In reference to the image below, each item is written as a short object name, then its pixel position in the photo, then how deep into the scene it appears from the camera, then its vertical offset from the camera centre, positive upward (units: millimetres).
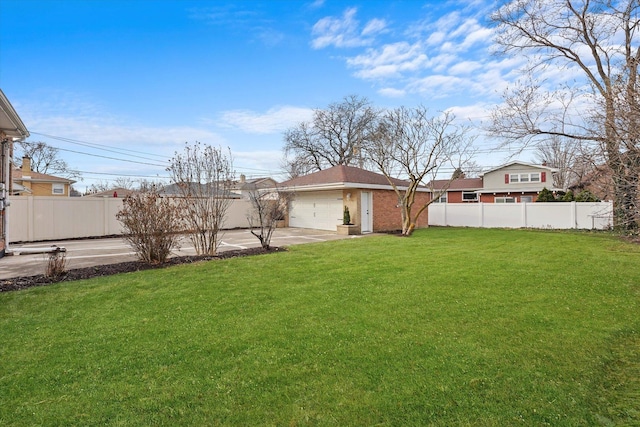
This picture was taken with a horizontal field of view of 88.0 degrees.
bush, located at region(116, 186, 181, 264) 7609 -194
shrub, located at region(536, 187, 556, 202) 20891 +1019
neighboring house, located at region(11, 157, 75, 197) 25922 +3228
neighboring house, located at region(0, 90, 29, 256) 8805 +1814
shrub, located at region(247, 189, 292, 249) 10461 +333
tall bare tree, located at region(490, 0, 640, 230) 11031 +7445
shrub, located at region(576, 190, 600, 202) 17886 +735
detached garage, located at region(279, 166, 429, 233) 16203 +840
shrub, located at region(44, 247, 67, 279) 6633 -945
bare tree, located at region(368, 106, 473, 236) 15273 +3256
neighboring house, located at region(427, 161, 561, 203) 28328 +2578
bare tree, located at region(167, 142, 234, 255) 8797 +824
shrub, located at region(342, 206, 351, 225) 15828 -79
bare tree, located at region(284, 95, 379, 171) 33656 +8565
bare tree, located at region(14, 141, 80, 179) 33281 +6396
